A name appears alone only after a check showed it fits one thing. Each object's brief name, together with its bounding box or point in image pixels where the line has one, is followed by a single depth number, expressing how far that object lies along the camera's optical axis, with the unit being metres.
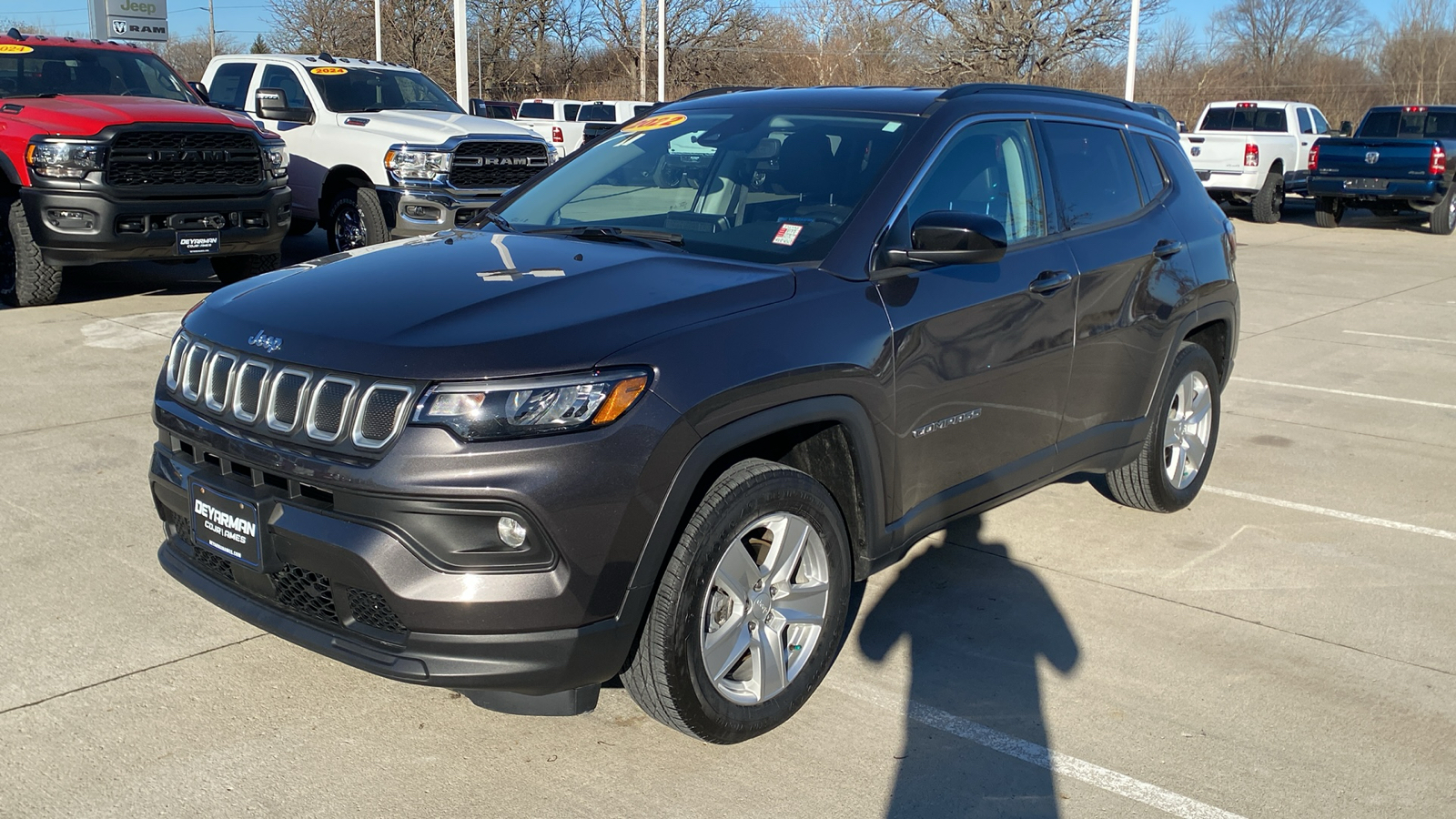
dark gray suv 2.91
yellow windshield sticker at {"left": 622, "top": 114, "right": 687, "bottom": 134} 4.73
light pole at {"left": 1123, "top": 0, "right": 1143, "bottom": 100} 24.11
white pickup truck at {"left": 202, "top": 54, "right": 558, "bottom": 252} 11.20
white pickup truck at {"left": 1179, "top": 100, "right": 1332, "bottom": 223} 20.27
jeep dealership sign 34.34
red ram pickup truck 8.96
